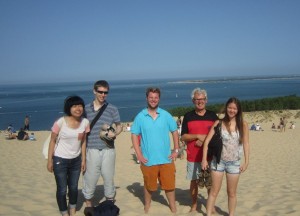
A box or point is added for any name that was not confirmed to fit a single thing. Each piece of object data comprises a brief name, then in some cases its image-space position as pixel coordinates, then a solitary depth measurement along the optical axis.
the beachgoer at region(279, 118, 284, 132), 19.27
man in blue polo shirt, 4.31
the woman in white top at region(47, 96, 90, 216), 3.96
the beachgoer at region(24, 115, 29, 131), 21.28
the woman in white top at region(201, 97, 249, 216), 3.94
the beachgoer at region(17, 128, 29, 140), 16.08
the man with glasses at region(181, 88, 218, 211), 4.33
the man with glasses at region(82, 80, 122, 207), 4.23
